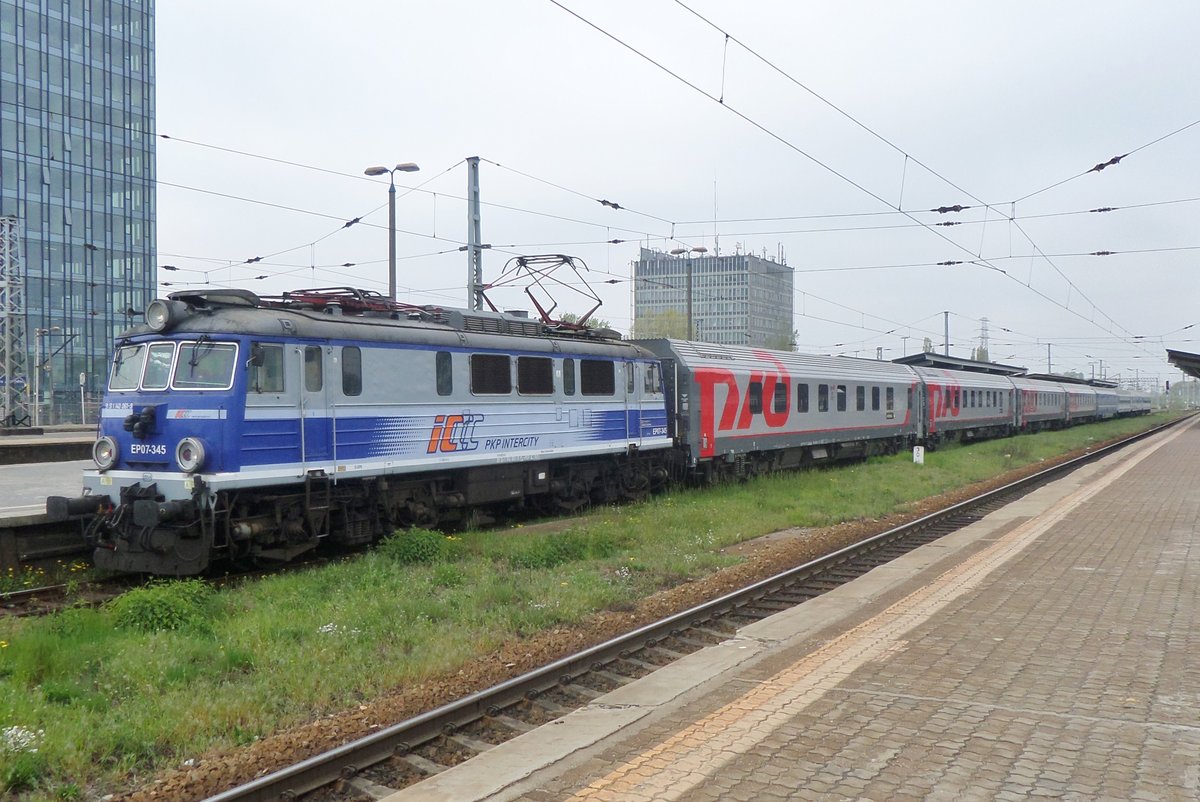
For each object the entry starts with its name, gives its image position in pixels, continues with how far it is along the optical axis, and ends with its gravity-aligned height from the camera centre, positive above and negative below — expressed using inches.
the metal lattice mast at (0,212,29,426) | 1344.7 +129.0
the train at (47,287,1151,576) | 457.1 -9.3
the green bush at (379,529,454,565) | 494.0 -74.8
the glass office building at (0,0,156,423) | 2196.1 +599.3
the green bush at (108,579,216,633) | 359.9 -79.9
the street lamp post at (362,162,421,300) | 804.6 +176.6
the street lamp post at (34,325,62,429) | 1664.0 +28.0
